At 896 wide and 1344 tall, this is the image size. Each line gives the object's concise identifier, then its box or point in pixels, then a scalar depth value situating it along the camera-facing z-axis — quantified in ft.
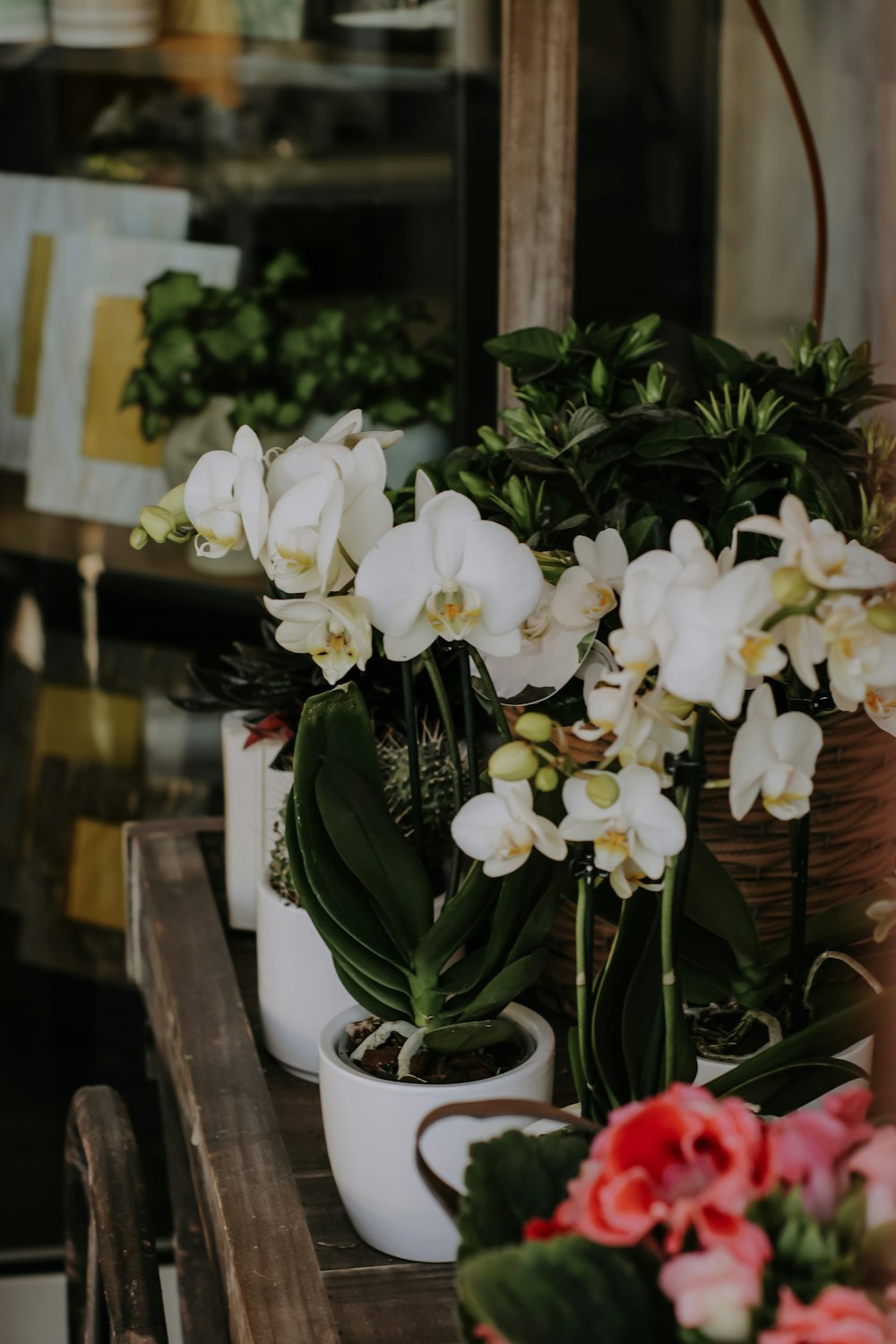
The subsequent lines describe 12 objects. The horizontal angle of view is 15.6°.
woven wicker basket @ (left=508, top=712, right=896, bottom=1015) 6.37
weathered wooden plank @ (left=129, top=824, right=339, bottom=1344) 5.82
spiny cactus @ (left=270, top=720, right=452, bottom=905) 6.61
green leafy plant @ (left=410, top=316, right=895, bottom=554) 6.18
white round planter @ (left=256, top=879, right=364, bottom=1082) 6.52
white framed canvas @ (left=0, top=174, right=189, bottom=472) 11.35
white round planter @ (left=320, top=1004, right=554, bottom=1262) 5.84
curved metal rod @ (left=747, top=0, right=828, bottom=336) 7.90
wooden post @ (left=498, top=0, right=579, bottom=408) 7.36
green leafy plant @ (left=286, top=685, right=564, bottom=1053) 5.95
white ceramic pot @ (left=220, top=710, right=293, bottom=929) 7.08
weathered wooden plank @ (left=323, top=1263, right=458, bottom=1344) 5.79
